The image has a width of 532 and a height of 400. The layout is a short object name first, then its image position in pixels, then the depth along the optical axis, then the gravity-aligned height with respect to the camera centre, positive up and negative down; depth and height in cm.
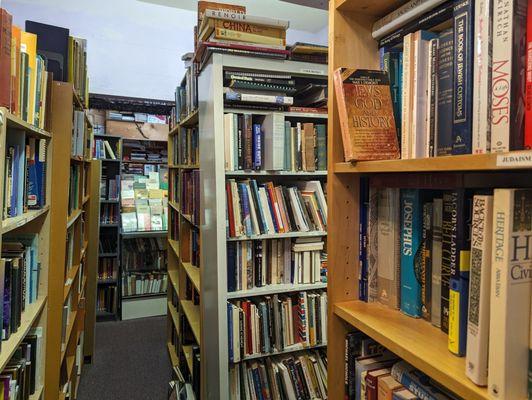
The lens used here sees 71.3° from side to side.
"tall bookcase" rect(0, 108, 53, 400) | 121 -22
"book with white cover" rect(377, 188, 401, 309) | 86 -11
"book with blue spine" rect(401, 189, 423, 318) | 81 -10
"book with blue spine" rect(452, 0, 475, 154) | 60 +21
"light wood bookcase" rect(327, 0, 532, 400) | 79 -1
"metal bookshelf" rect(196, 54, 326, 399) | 168 -4
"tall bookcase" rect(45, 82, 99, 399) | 159 -28
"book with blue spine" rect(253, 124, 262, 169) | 179 +25
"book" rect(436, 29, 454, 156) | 65 +20
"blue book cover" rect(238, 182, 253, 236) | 176 -5
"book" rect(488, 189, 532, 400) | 52 -13
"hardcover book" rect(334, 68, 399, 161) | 83 +19
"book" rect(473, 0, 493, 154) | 57 +20
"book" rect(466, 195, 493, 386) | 55 -13
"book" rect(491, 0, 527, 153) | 54 +18
